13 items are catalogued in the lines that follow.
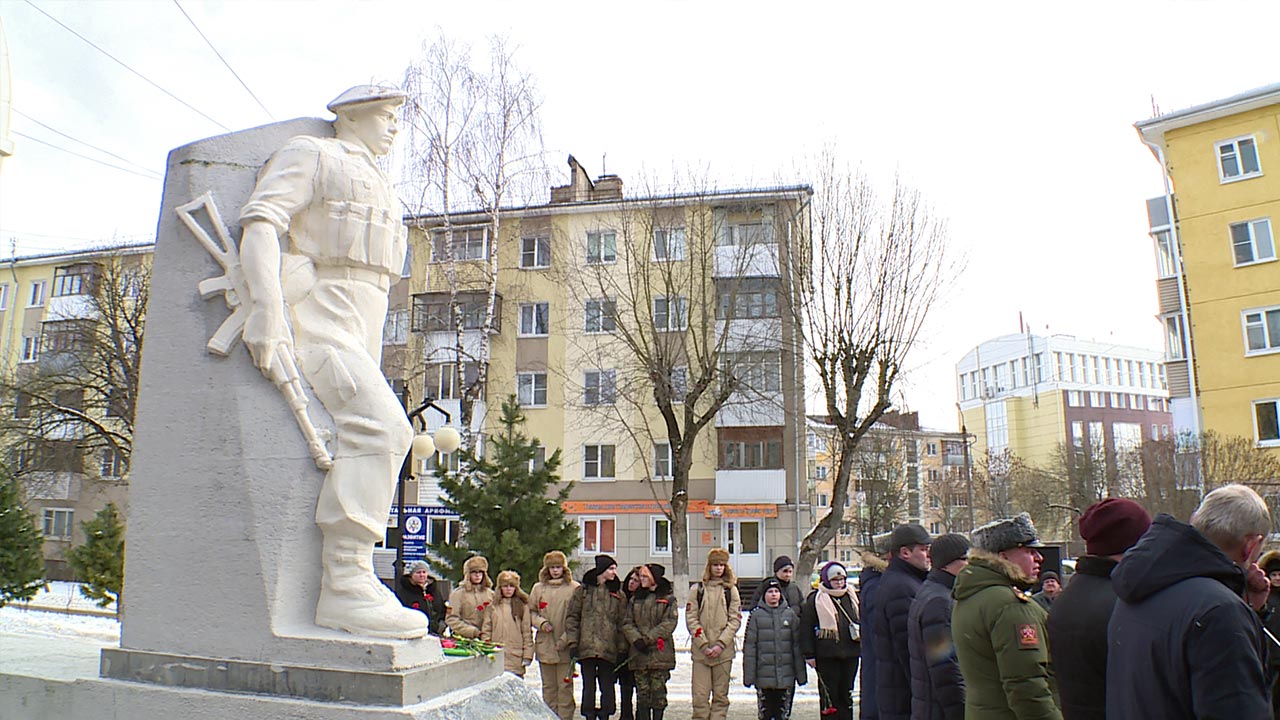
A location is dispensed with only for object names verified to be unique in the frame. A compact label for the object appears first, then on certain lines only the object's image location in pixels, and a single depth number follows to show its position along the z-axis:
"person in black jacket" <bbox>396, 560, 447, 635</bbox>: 8.62
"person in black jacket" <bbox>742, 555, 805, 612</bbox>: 9.12
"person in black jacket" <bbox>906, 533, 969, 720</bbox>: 4.84
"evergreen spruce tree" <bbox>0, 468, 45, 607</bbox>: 16.81
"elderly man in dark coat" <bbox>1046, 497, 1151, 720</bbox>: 3.40
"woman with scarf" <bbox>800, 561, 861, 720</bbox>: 8.30
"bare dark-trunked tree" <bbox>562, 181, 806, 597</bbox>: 20.75
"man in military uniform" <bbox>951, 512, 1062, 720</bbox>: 3.88
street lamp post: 11.86
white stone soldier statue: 3.92
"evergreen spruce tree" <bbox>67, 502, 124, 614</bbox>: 19.36
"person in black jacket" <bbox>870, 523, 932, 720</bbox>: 5.75
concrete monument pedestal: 3.65
